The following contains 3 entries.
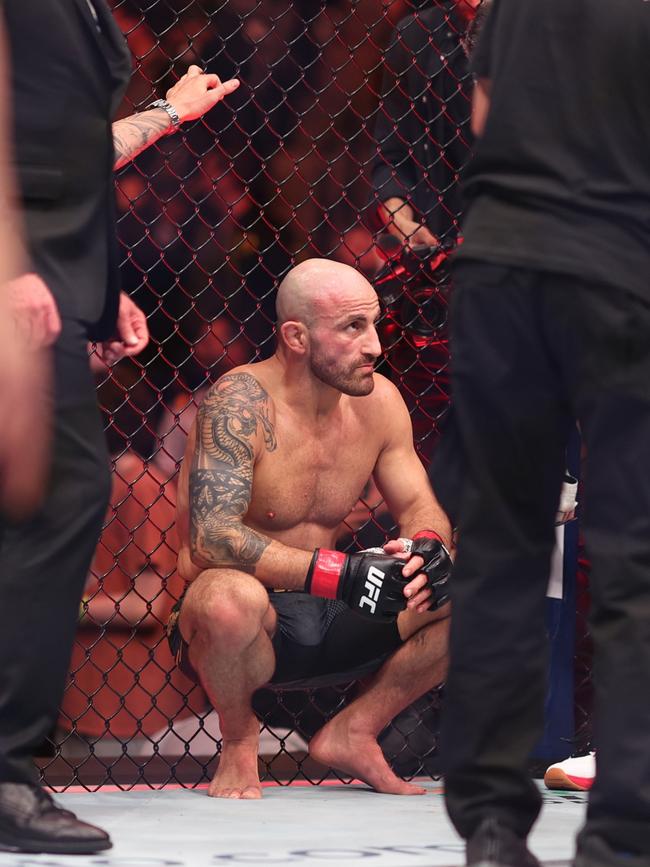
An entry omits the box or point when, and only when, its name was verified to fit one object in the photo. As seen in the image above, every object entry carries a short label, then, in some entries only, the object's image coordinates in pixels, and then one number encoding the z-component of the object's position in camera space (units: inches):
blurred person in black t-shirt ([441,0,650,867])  279.9
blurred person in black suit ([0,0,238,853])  288.5
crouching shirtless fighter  315.1
